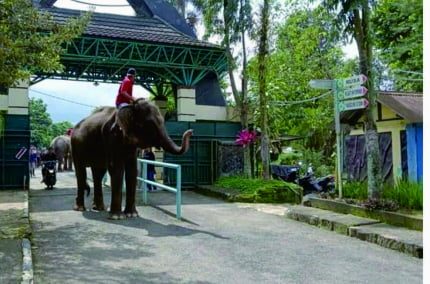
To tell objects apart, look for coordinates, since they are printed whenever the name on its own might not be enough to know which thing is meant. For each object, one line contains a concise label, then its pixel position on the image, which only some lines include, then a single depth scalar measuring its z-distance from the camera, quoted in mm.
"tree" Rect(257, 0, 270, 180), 14078
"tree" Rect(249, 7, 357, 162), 23266
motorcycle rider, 14859
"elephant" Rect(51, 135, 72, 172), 21625
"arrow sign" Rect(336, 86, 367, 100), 9241
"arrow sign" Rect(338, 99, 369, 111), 9227
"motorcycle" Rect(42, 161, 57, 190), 14680
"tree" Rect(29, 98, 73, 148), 61000
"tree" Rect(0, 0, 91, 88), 7531
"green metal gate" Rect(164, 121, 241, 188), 15730
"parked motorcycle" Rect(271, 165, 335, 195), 15988
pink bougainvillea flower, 14859
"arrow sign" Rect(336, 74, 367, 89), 9252
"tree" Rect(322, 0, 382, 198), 9133
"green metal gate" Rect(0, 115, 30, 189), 14281
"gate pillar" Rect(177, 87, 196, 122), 18859
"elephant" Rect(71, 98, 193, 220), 8852
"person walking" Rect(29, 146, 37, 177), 21119
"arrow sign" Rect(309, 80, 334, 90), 10094
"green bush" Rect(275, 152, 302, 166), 25047
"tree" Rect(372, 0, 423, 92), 15627
